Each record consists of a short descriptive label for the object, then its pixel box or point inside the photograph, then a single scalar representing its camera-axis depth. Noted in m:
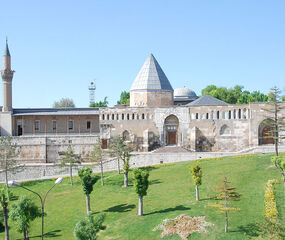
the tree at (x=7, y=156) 41.62
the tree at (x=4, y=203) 26.17
